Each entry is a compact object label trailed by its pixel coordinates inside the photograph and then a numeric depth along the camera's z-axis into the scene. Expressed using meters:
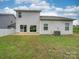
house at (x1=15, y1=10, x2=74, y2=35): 11.00
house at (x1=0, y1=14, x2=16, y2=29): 14.78
